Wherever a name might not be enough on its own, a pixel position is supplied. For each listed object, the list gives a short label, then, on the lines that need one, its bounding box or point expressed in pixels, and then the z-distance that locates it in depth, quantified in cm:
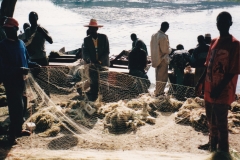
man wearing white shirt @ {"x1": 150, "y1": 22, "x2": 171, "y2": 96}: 744
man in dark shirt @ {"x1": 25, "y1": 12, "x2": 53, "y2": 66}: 693
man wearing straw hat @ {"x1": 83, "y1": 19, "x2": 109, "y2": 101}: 678
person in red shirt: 376
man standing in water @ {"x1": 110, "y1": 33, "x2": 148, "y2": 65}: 951
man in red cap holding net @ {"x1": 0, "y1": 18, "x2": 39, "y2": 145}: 468
